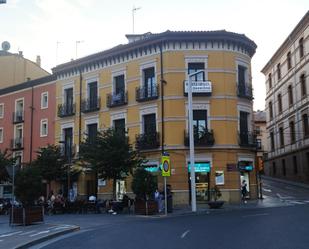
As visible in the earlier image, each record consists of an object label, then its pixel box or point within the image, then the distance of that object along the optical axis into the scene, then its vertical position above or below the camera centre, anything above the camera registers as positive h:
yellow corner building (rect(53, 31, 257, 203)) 21.03 +4.42
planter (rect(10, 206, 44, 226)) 13.49 -2.07
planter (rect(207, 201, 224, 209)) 17.91 -2.23
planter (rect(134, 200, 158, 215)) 16.50 -2.17
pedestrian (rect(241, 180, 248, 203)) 21.22 -1.70
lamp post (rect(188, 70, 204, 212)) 16.97 +1.07
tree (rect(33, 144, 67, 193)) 22.99 +0.43
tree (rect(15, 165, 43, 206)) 13.89 -0.73
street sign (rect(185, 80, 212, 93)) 21.16 +5.57
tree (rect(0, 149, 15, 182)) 23.67 +0.45
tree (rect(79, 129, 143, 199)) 19.13 +0.77
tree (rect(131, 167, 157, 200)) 17.23 -0.95
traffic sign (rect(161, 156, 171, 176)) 16.47 +0.06
